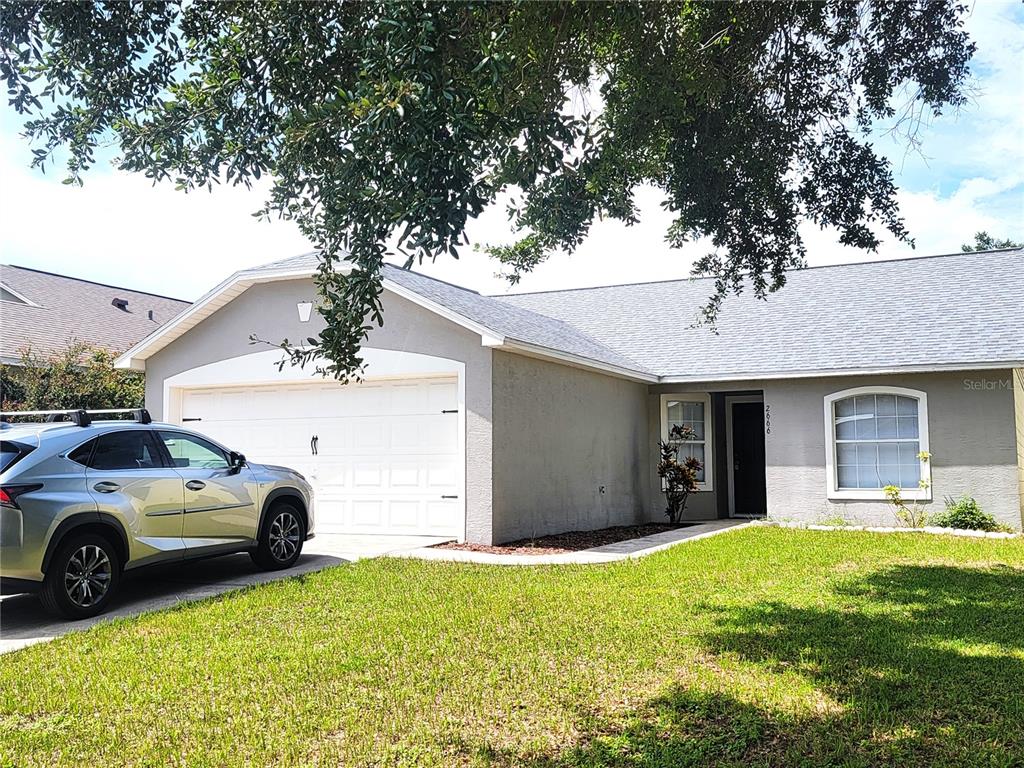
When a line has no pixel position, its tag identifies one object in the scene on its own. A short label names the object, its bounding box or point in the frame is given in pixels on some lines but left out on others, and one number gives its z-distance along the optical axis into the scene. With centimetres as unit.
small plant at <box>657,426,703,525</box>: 1633
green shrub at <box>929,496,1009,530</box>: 1402
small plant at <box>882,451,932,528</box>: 1449
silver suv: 721
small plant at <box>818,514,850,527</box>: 1475
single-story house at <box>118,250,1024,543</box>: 1264
